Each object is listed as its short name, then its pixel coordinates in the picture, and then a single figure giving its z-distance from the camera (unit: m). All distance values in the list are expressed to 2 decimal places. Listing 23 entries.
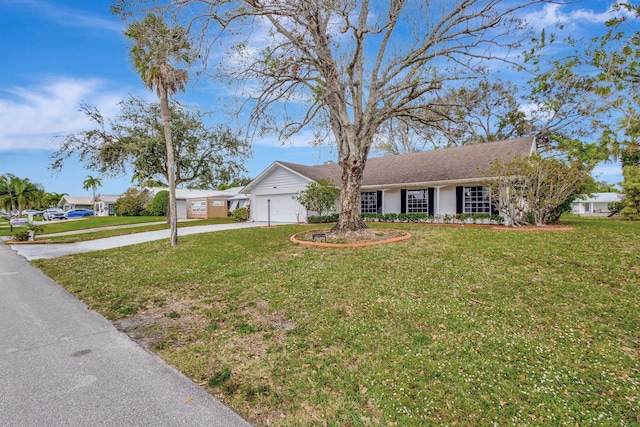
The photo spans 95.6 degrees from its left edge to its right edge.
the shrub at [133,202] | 38.28
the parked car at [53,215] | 41.94
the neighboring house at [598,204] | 40.73
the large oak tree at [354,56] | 8.84
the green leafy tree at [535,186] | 10.92
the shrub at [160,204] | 35.06
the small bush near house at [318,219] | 18.81
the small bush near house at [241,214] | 24.67
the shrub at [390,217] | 17.77
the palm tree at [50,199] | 63.78
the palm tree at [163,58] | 8.45
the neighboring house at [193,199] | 32.59
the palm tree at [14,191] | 42.16
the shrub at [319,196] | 17.53
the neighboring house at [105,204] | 47.78
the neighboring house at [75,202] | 62.66
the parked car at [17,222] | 27.22
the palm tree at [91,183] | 64.81
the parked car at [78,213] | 47.72
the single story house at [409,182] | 15.56
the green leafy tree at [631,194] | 15.41
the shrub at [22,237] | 15.80
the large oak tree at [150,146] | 21.77
